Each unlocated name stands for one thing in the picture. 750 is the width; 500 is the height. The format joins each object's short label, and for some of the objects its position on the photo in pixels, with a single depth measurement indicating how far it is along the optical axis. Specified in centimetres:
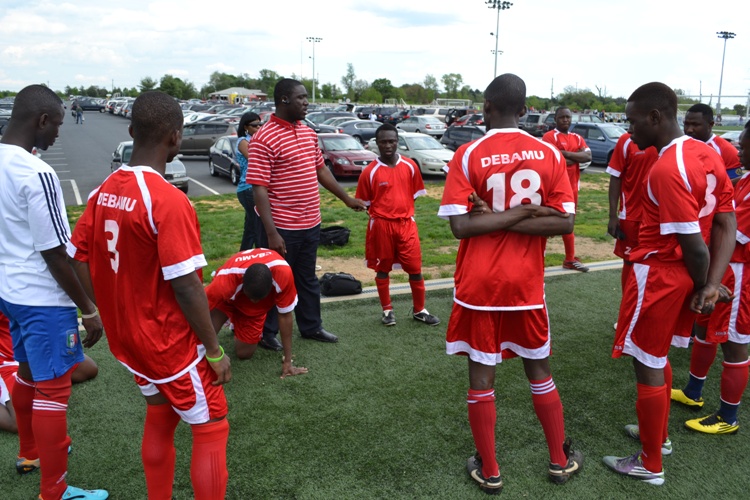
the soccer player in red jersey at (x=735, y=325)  358
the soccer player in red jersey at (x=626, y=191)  470
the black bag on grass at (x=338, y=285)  645
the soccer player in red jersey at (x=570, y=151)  735
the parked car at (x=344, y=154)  1747
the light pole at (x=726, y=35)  5684
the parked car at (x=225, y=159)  1695
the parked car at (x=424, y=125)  3412
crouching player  430
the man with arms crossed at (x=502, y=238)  289
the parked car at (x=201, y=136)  2419
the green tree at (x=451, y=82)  12231
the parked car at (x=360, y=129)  2822
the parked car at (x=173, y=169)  1472
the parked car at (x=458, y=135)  2238
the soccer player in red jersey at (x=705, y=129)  499
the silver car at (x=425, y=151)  1795
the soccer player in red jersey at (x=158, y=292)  225
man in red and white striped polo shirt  466
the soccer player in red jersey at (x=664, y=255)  285
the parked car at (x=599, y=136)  2133
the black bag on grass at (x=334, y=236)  876
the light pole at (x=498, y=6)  5594
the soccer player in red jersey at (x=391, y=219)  564
